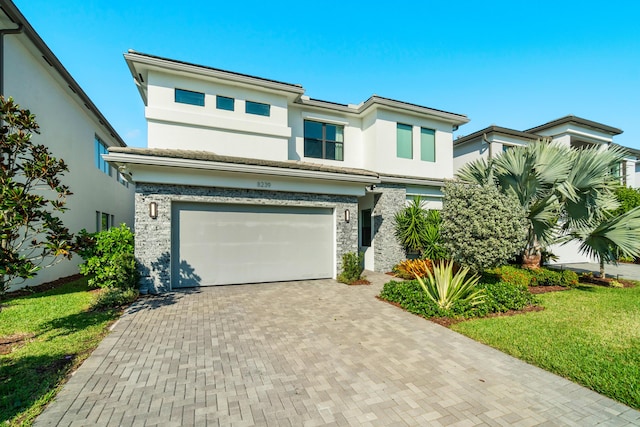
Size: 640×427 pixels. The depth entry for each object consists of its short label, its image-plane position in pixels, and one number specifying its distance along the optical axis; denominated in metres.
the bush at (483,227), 7.70
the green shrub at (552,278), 10.13
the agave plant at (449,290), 7.05
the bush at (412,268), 10.80
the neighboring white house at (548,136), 17.16
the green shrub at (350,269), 10.48
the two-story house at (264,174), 8.88
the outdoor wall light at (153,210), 8.66
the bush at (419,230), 11.95
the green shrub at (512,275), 9.58
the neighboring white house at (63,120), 8.27
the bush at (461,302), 6.78
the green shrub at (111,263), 7.95
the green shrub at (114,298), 7.17
